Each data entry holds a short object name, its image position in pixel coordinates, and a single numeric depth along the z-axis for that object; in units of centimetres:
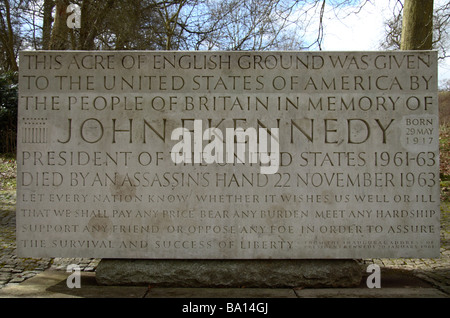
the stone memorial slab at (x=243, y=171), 443
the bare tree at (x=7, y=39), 1630
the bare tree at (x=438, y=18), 835
